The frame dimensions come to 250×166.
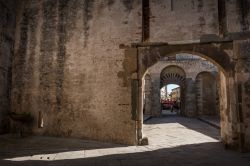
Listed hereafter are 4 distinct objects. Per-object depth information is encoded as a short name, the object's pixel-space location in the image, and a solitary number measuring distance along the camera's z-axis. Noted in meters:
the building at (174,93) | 34.64
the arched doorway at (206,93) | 17.78
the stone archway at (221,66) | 6.24
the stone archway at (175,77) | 19.44
